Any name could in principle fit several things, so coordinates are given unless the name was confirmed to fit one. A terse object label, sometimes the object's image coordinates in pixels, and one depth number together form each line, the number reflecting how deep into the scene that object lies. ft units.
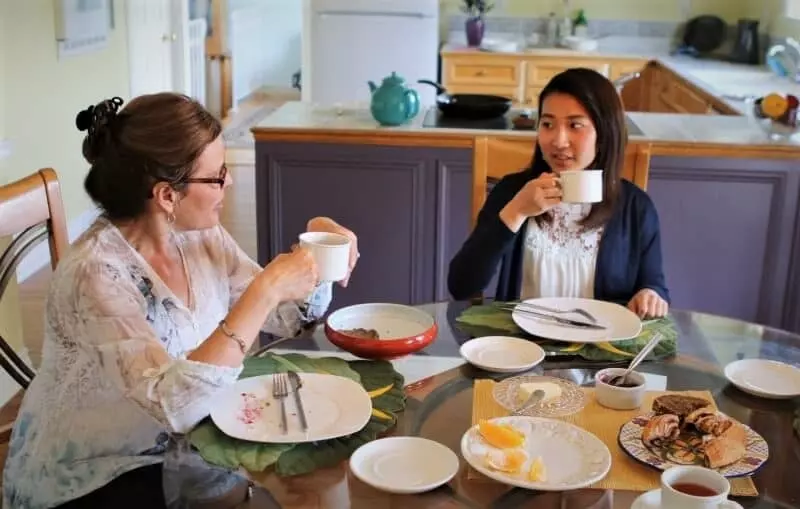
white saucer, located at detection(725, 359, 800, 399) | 4.84
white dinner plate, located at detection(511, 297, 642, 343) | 5.47
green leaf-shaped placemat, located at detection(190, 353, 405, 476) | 4.03
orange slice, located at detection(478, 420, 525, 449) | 4.13
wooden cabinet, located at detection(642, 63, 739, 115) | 13.44
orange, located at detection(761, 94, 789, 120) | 10.32
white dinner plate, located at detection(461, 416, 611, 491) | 3.89
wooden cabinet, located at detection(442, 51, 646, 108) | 18.03
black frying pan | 10.97
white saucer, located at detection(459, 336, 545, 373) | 5.10
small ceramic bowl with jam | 4.59
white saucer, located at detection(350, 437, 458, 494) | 3.85
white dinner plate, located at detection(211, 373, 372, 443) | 4.25
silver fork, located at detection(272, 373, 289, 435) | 4.64
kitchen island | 9.97
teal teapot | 10.23
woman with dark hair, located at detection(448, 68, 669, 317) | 6.59
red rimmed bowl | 5.17
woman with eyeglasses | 4.44
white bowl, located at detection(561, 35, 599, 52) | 18.53
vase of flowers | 18.57
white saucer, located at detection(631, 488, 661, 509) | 3.65
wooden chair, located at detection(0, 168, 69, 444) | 5.42
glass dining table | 3.82
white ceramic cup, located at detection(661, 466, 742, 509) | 3.34
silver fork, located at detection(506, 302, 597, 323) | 5.80
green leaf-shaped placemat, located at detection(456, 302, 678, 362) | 5.32
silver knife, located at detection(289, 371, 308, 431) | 4.38
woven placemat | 3.92
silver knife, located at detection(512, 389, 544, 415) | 4.57
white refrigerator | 17.56
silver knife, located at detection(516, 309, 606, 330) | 5.64
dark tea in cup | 3.50
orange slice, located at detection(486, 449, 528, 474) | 3.96
